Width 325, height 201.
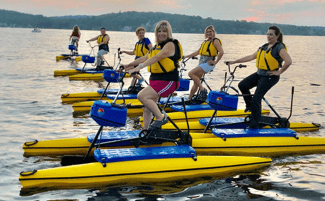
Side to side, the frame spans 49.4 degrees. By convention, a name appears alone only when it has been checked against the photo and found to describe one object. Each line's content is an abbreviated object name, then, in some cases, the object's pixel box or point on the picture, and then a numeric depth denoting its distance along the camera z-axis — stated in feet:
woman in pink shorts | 20.85
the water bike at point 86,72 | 61.16
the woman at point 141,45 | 41.19
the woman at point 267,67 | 25.14
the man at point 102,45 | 63.10
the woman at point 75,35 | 92.09
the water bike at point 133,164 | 18.63
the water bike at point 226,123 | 28.09
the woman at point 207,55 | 35.04
